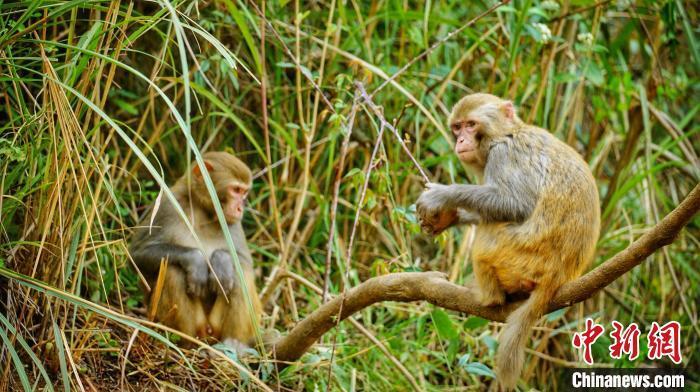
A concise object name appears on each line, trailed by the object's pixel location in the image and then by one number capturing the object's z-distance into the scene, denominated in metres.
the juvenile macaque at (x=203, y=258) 11.05
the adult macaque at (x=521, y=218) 8.22
